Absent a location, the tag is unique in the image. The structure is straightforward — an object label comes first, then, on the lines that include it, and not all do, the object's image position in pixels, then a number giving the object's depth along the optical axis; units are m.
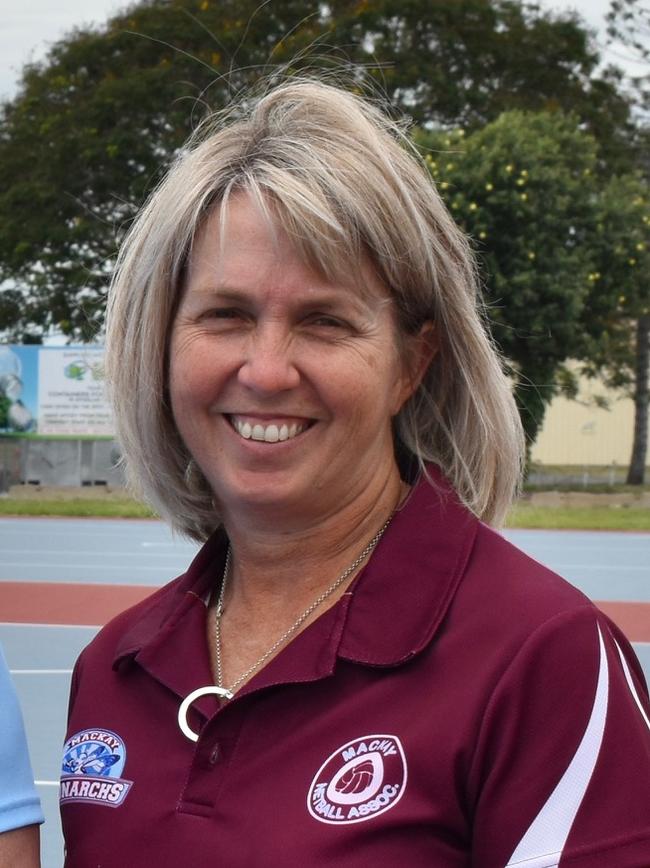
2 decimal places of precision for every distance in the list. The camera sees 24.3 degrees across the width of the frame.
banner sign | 25.67
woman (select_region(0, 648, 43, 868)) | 1.86
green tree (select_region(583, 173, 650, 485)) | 28.38
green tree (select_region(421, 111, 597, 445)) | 27.11
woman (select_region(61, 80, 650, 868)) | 1.80
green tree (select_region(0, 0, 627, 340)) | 32.22
